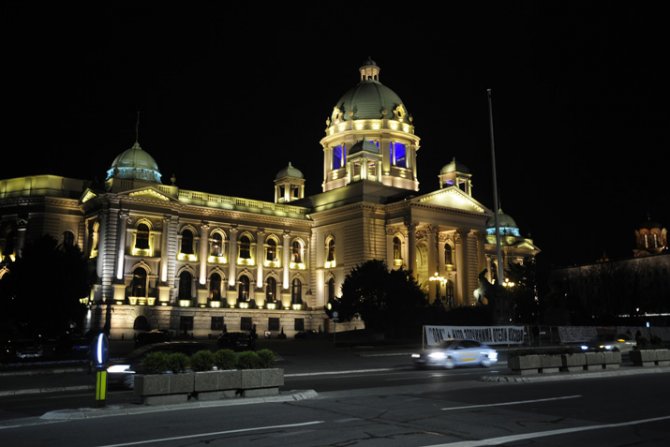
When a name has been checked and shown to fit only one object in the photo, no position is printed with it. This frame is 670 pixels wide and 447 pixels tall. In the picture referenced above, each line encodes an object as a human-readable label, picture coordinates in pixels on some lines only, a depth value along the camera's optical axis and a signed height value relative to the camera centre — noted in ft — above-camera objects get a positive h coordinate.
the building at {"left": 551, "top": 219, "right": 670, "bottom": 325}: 252.42 +20.35
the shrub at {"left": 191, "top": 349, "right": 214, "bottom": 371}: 54.91 -1.97
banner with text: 121.97 +0.18
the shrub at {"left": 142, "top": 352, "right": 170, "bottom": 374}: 52.80 -2.10
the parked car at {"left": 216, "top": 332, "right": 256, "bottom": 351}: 142.41 -0.85
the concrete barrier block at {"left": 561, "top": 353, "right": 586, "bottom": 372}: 78.23 -3.44
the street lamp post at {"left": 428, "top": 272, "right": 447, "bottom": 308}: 243.60 +20.72
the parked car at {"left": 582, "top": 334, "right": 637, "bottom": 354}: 135.74 -2.11
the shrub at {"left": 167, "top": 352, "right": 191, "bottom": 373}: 53.31 -2.01
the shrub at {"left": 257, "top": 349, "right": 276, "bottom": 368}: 58.22 -1.89
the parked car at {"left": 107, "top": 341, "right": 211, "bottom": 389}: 67.92 -2.71
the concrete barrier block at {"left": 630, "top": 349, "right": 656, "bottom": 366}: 88.38 -3.31
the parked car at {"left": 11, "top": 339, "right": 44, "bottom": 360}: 119.11 -1.93
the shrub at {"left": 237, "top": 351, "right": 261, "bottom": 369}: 57.47 -2.02
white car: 97.66 -3.12
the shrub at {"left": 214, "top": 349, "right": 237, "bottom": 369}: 56.39 -1.89
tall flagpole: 124.96 +25.36
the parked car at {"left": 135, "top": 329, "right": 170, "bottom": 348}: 148.36 +0.09
